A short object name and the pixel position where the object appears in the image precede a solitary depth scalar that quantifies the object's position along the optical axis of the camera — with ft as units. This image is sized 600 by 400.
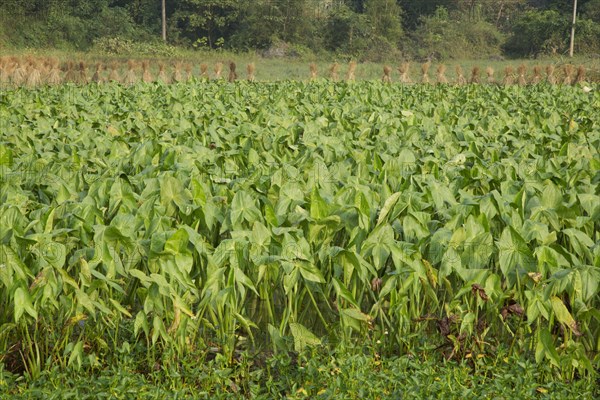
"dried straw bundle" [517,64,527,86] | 50.80
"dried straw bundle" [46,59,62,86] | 48.19
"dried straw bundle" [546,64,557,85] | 50.37
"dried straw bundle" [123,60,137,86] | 48.39
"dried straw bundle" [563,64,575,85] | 50.39
